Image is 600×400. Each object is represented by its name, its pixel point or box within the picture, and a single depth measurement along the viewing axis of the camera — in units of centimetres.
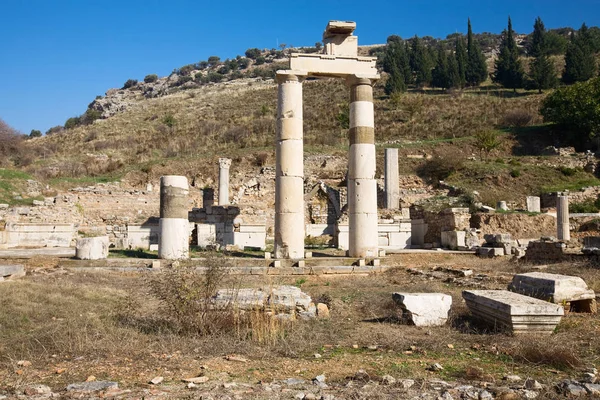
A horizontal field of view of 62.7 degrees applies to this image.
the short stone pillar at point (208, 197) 3067
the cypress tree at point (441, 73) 6862
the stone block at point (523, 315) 664
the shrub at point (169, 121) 5778
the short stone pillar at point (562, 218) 2312
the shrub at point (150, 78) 11480
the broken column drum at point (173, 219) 1550
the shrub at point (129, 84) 11444
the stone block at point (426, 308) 756
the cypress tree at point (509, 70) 6538
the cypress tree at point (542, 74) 6041
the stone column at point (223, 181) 3062
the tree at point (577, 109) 4112
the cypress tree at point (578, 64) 6253
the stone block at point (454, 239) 2166
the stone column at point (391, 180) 3081
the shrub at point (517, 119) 5022
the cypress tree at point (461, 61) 6688
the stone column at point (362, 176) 1623
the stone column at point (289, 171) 1562
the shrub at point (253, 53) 12594
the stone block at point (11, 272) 1162
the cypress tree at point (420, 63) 7106
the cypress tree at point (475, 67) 6962
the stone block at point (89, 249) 1512
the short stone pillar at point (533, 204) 2842
